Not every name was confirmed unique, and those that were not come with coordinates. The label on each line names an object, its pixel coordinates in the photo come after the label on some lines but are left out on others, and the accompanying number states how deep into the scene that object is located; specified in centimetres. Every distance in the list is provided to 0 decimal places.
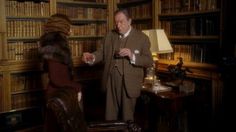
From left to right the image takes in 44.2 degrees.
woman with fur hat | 244
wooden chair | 154
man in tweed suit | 263
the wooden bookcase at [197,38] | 304
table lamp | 306
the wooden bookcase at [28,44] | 349
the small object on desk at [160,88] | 292
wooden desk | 280
